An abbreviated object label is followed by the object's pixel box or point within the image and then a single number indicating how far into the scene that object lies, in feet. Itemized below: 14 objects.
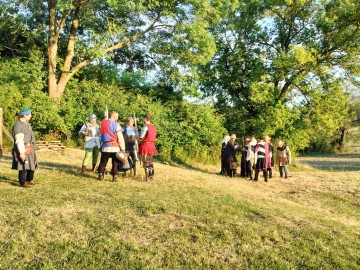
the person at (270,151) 45.44
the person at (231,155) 48.11
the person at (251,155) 45.55
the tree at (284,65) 68.90
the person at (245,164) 46.37
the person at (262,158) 44.01
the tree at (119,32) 58.54
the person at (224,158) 49.19
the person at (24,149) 24.88
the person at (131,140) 34.30
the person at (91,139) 33.58
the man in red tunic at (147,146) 32.55
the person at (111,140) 29.50
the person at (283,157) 50.72
